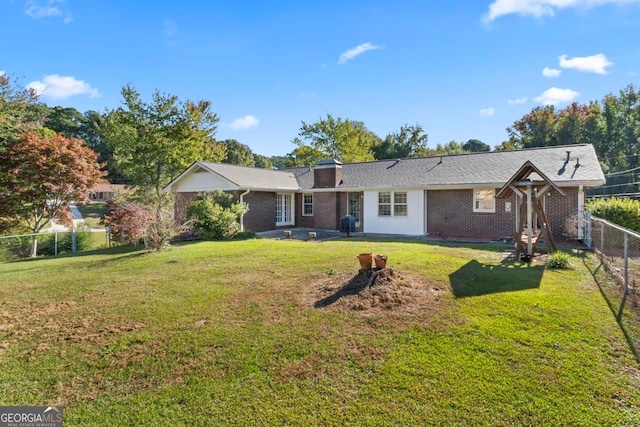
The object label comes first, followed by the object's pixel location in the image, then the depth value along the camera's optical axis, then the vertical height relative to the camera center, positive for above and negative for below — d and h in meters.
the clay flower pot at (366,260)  7.03 -1.10
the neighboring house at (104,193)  62.86 +3.36
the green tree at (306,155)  44.19 +6.71
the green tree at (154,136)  24.92 +5.46
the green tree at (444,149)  47.96 +9.32
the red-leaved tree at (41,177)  16.38 +1.68
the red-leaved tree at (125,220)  15.23 -0.48
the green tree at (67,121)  60.28 +16.44
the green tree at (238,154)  56.84 +9.29
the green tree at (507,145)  46.09 +8.25
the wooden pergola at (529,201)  9.70 +0.09
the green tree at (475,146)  69.00 +12.12
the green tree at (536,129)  42.47 +9.85
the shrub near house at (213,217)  16.28 -0.41
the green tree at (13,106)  17.67 +5.73
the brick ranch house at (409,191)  14.45 +0.76
